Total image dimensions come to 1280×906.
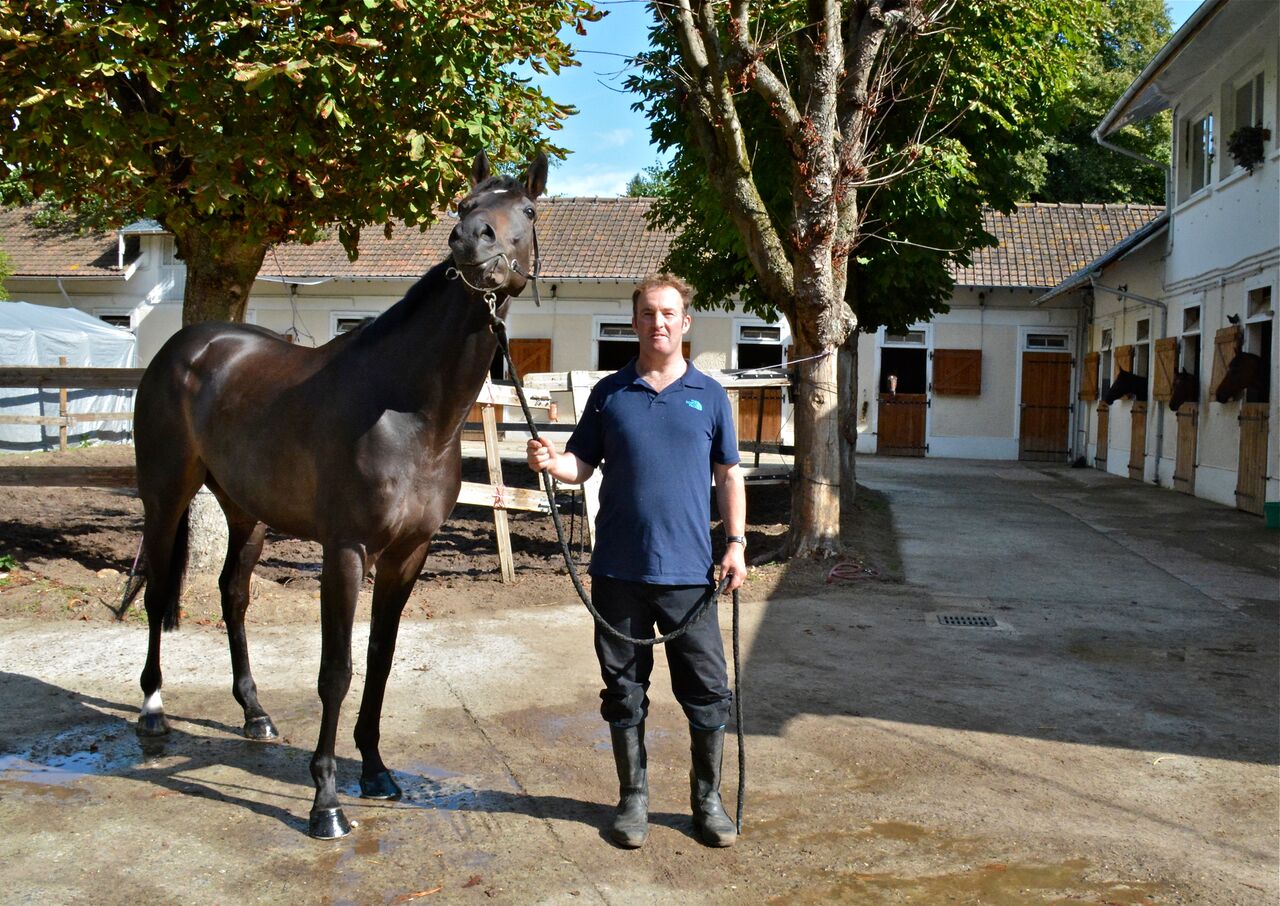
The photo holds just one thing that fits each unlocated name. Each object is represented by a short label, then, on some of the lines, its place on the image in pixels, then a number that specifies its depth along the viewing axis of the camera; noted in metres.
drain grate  6.92
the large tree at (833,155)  8.41
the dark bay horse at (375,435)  3.46
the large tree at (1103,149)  30.44
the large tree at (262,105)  5.65
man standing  3.44
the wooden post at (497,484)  7.71
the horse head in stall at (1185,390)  14.86
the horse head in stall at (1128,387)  17.80
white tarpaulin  18.52
